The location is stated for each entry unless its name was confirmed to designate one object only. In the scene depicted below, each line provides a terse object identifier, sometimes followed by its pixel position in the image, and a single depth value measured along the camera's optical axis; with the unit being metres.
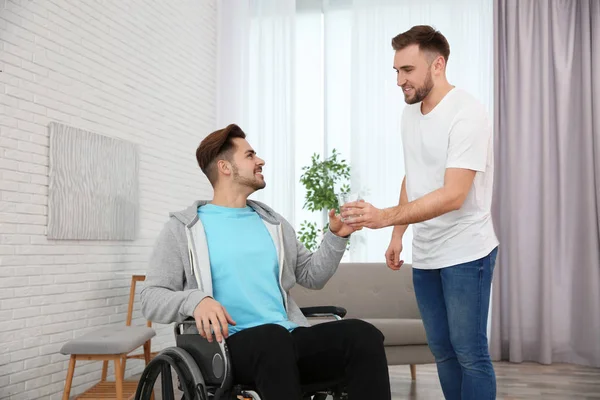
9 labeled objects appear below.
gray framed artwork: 3.72
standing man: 1.99
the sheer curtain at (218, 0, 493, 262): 5.72
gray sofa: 4.43
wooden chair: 3.16
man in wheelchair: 1.76
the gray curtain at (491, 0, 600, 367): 5.23
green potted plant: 5.59
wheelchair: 1.75
